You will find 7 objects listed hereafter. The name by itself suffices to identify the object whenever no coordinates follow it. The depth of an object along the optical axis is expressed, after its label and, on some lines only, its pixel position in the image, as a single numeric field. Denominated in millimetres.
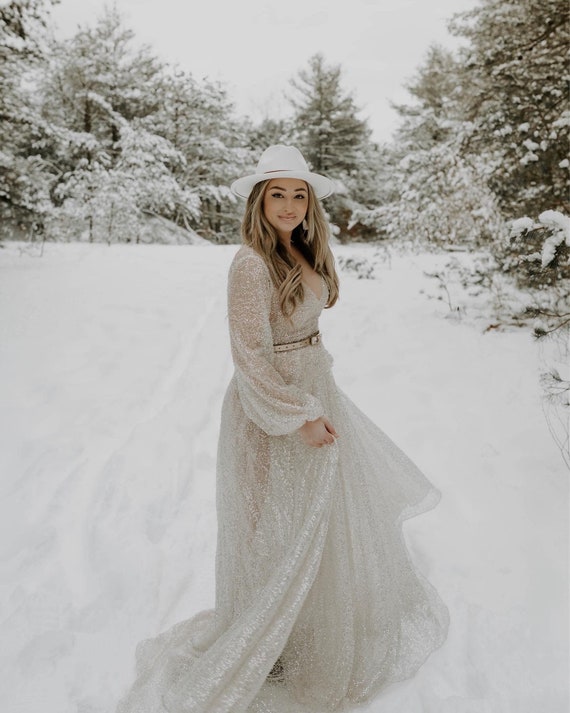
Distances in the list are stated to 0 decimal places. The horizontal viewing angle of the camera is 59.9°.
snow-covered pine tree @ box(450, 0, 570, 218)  4891
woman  1632
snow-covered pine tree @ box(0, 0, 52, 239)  6641
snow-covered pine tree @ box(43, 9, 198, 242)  14609
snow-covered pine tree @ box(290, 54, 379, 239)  19797
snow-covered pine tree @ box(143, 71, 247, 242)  18094
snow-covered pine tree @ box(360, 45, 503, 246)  6477
